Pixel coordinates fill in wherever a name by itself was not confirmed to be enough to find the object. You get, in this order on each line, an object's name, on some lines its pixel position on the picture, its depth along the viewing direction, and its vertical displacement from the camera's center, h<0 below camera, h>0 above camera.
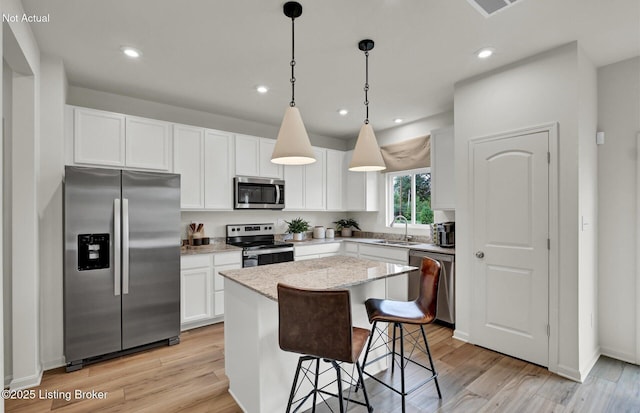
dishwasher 3.42 -0.89
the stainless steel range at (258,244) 3.92 -0.47
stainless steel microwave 4.11 +0.21
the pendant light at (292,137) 1.92 +0.43
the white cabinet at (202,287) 3.45 -0.88
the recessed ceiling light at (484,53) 2.59 +1.27
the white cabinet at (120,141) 3.08 +0.69
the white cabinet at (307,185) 4.68 +0.35
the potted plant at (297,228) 4.82 -0.30
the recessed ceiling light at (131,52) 2.55 +1.27
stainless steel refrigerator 2.69 -0.48
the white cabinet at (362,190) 5.01 +0.28
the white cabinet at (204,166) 3.71 +0.51
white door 2.66 -0.33
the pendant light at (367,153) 2.24 +0.39
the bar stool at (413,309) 2.03 -0.69
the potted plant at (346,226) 5.46 -0.31
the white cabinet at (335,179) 5.13 +0.47
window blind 4.38 +0.77
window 4.62 +0.18
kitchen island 1.93 -0.74
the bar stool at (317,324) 1.57 -0.58
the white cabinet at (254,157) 4.17 +0.68
